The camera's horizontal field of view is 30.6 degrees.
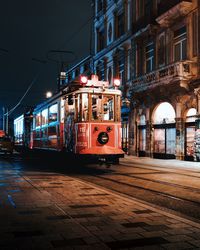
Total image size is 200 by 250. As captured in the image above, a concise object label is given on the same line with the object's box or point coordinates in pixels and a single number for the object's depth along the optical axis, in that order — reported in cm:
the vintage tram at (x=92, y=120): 1447
